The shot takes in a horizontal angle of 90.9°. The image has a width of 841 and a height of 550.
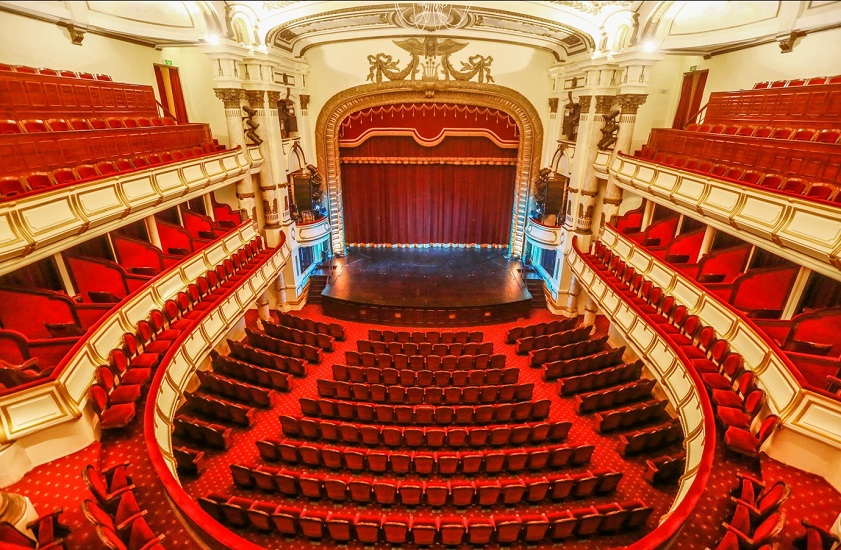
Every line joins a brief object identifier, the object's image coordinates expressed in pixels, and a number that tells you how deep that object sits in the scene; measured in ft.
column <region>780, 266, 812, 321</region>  18.78
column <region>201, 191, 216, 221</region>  30.27
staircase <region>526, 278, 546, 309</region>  36.77
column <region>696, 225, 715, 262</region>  23.57
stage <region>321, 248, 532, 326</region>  32.96
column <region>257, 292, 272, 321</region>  32.91
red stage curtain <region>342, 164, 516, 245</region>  43.14
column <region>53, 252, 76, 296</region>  19.03
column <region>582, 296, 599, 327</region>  32.86
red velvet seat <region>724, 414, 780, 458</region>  13.25
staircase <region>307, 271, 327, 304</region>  36.91
